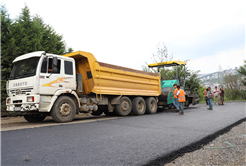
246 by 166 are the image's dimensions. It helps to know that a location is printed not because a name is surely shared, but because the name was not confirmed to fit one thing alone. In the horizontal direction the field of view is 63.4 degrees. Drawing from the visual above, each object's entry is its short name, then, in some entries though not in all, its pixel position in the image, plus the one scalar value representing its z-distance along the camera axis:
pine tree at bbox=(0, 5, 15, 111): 9.09
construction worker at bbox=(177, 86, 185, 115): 9.49
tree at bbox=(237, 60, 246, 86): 25.51
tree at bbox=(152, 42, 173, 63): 20.55
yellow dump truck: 6.14
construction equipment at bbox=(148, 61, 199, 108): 11.12
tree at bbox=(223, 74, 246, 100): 24.11
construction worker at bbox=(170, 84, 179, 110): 10.13
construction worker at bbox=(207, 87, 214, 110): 11.47
